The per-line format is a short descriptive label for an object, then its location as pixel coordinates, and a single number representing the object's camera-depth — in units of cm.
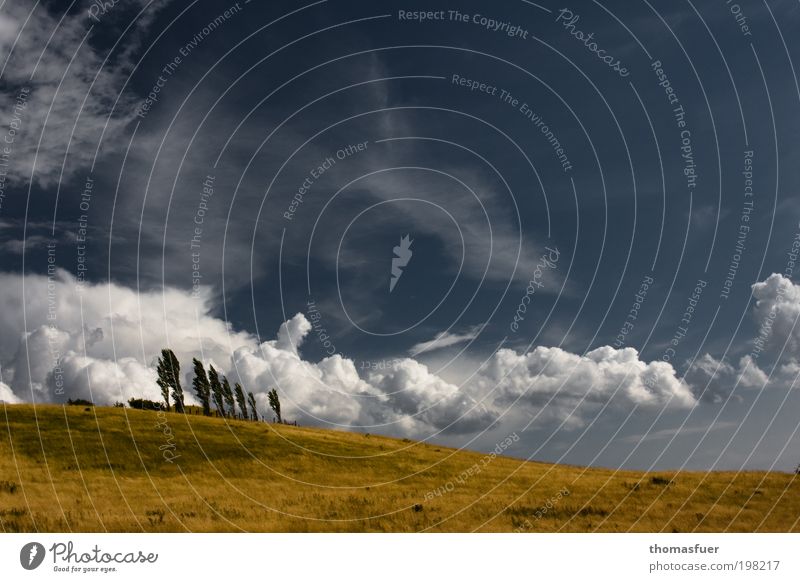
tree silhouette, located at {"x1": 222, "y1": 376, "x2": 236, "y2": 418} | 9606
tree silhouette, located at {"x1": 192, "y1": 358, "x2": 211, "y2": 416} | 9450
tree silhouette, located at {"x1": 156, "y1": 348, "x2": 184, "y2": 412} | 9131
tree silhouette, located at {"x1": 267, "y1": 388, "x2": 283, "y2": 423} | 10312
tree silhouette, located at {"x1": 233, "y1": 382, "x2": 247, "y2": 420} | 9846
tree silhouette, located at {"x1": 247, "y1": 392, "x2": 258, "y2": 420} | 9821
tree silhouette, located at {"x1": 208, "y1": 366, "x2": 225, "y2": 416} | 9500
